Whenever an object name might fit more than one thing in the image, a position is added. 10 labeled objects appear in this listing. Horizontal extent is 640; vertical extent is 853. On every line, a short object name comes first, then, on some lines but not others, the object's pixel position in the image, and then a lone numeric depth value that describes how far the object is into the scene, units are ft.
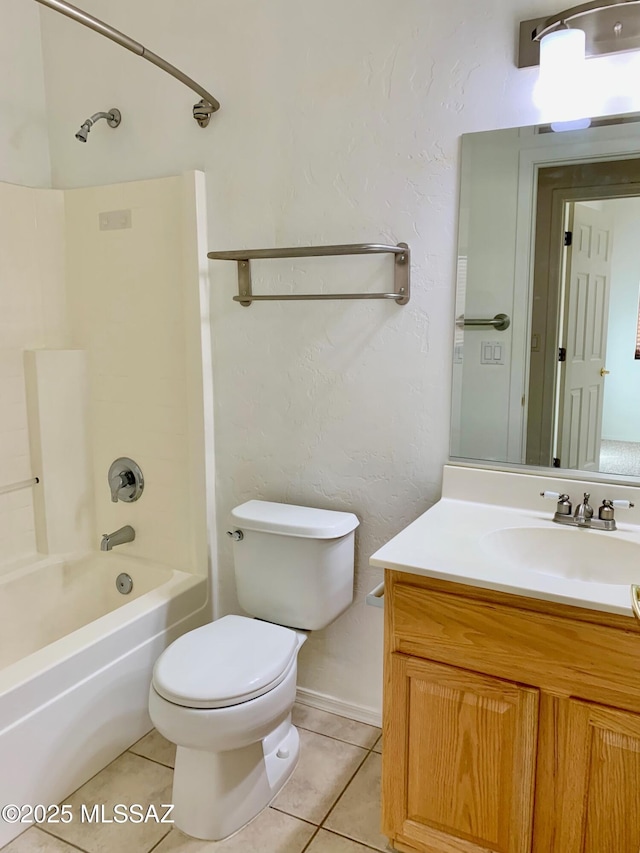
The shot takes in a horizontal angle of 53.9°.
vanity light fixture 4.76
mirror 5.10
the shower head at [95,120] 6.76
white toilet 4.98
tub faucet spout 7.29
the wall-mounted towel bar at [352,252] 5.66
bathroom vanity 3.96
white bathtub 5.35
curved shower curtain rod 4.86
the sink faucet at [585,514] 5.07
